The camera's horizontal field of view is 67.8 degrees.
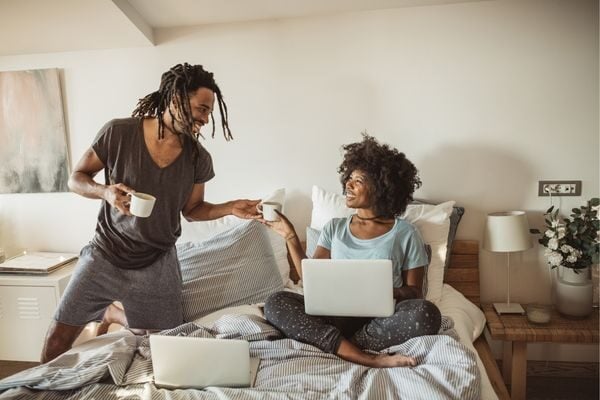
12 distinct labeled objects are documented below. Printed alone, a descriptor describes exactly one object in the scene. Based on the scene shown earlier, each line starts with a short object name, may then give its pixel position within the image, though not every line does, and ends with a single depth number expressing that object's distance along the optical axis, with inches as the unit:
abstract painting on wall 96.5
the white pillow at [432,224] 78.4
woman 58.0
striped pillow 75.9
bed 47.7
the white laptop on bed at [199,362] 48.3
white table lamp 79.4
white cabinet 87.0
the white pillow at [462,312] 72.0
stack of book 88.6
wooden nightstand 72.9
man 64.1
